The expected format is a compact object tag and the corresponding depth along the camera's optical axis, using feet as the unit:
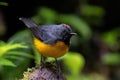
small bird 20.71
